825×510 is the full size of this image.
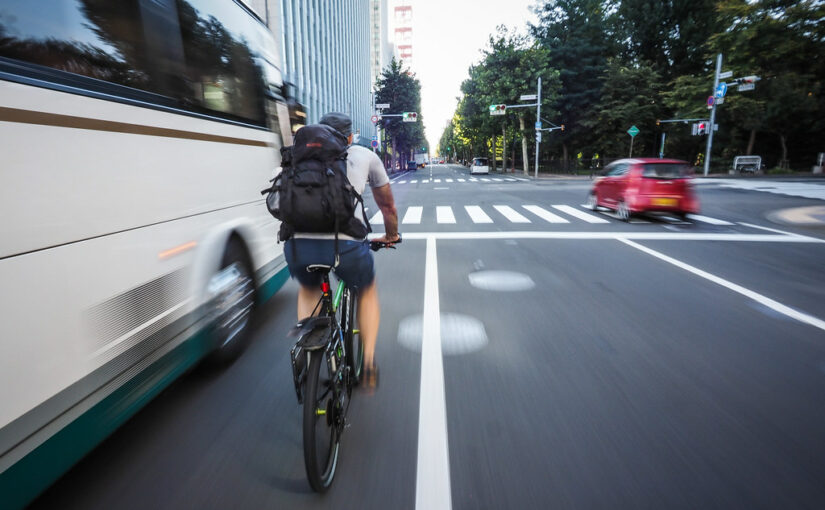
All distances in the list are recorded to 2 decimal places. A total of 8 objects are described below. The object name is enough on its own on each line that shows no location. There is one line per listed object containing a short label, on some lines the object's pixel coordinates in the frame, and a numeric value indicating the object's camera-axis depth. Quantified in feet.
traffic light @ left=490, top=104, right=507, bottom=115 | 124.55
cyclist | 8.60
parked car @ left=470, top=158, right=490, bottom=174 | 164.25
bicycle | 6.89
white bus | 6.04
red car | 35.88
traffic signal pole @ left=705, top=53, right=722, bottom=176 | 101.80
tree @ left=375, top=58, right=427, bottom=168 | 207.62
